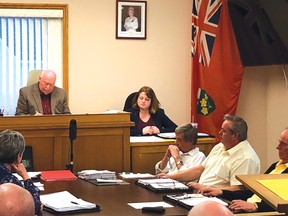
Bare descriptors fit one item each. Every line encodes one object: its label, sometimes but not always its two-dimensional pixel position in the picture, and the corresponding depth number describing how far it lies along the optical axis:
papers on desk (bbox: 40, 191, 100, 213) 3.39
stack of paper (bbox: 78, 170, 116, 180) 4.48
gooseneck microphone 4.89
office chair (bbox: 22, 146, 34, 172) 4.93
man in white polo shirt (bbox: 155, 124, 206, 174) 4.98
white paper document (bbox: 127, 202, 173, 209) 3.53
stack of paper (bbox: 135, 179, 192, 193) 3.98
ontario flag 7.04
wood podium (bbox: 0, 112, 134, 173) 5.02
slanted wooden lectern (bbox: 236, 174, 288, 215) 2.31
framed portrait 7.32
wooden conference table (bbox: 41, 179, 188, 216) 3.40
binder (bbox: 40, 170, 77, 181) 4.46
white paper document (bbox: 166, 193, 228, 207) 3.52
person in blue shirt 3.48
